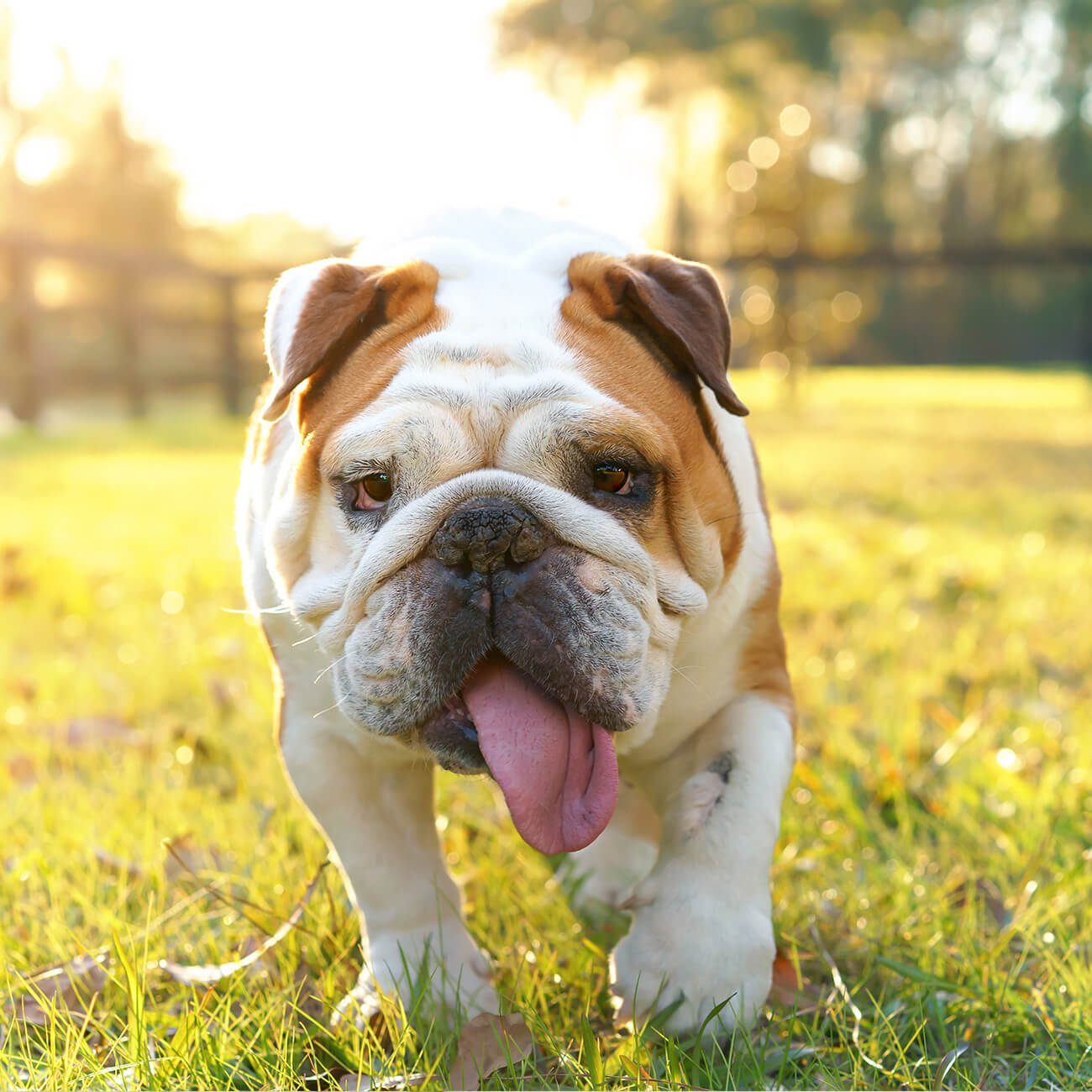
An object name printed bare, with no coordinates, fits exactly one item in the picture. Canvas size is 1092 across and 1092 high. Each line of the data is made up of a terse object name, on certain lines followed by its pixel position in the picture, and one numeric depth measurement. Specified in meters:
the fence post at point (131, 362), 17.45
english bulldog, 2.21
